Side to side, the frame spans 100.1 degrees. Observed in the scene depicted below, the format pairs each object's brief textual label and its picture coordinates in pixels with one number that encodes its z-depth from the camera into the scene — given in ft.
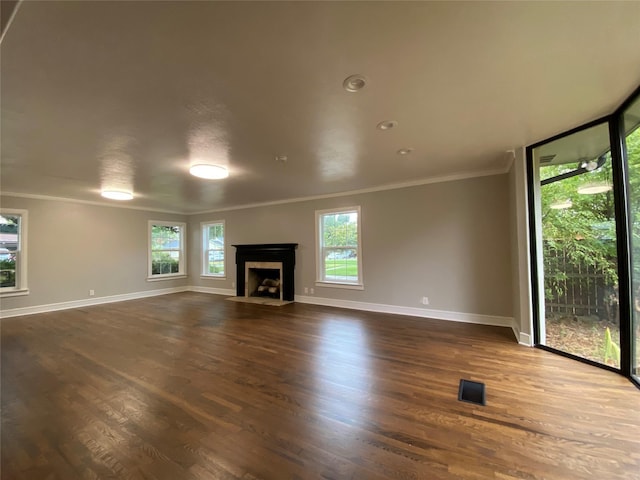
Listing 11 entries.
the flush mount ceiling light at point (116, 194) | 16.57
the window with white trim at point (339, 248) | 18.62
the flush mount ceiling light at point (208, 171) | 12.01
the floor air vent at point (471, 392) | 7.24
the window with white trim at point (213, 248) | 26.02
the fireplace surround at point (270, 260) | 21.27
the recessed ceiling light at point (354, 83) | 6.29
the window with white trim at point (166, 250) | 24.84
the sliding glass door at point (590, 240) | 8.12
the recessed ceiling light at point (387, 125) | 8.63
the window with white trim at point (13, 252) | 17.04
